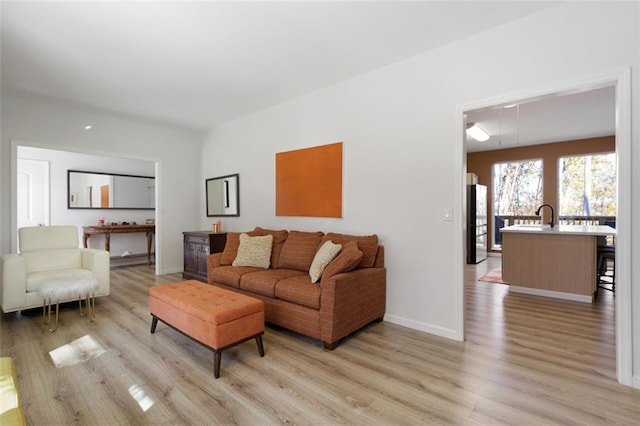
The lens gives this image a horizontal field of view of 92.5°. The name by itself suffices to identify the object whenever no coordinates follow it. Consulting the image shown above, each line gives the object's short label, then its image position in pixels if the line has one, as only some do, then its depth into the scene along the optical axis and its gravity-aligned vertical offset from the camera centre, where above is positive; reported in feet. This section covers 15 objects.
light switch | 9.09 -0.05
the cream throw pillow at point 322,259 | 9.40 -1.46
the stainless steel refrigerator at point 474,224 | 21.20 -0.82
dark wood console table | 18.85 -1.05
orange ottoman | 7.01 -2.53
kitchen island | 12.75 -2.13
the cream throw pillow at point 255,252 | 11.84 -1.53
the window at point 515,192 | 23.34 +1.62
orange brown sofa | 8.38 -2.16
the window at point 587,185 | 20.98 +1.89
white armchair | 10.40 -1.95
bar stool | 13.62 -2.65
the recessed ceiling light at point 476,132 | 16.46 +4.62
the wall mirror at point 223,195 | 16.60 +1.02
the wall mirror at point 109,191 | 19.47 +1.53
